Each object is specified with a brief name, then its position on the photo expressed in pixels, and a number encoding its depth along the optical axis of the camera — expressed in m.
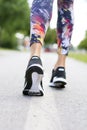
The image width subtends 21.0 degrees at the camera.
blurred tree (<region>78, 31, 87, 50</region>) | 69.50
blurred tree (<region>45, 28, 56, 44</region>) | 58.73
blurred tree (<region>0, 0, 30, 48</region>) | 26.46
